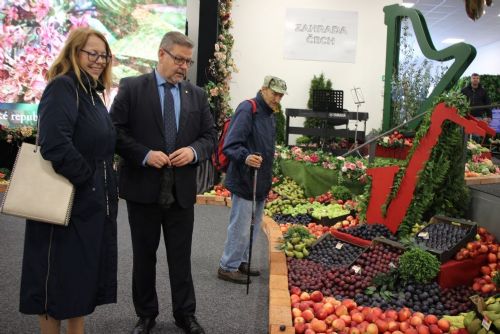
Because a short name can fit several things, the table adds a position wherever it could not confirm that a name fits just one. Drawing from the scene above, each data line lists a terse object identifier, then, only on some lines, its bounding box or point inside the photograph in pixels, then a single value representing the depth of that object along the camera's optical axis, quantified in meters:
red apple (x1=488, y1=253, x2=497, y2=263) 3.50
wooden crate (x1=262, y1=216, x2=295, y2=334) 2.69
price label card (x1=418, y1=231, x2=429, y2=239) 3.70
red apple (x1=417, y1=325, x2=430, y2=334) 2.62
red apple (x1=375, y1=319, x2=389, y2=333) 2.70
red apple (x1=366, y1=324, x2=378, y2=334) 2.63
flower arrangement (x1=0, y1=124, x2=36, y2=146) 7.52
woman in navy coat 1.94
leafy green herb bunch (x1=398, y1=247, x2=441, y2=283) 3.22
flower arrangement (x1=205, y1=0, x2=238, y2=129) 8.77
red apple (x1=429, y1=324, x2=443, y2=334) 2.66
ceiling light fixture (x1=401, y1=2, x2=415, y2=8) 12.81
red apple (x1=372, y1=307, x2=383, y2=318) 2.85
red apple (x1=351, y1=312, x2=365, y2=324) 2.79
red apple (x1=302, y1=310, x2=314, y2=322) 2.85
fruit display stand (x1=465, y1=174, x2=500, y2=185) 6.24
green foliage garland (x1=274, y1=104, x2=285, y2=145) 10.12
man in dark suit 2.52
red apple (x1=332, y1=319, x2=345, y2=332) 2.71
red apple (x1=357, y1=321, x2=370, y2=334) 2.66
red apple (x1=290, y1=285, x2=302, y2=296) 3.27
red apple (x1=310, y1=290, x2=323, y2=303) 3.14
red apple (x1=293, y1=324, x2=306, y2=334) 2.71
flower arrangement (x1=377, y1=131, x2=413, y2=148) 7.51
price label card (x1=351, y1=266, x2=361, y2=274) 3.53
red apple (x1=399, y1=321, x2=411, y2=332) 2.68
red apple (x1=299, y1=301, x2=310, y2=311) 2.97
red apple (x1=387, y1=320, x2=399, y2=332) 2.68
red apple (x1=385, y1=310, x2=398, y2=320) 2.80
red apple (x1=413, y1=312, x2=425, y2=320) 2.80
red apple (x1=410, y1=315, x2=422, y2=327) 2.74
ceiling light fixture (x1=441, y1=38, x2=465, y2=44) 18.66
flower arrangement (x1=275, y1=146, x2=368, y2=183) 6.21
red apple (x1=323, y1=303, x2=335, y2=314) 2.93
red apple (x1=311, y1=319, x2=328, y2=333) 2.73
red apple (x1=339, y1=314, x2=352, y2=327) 2.80
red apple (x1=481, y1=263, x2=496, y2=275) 3.42
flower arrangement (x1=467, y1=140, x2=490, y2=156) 8.40
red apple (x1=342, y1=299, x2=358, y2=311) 3.01
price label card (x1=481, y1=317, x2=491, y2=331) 2.25
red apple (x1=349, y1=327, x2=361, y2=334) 2.61
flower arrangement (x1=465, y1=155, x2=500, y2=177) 7.08
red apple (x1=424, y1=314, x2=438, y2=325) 2.76
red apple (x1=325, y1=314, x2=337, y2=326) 2.81
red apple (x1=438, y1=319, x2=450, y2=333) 2.70
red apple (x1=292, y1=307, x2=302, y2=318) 2.87
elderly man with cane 3.56
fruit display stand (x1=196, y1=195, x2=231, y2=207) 6.85
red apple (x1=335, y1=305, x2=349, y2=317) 2.90
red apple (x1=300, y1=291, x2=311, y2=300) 3.15
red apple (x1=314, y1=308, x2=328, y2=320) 2.90
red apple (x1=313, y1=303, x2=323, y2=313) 2.95
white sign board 10.39
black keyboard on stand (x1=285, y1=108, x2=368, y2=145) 9.10
